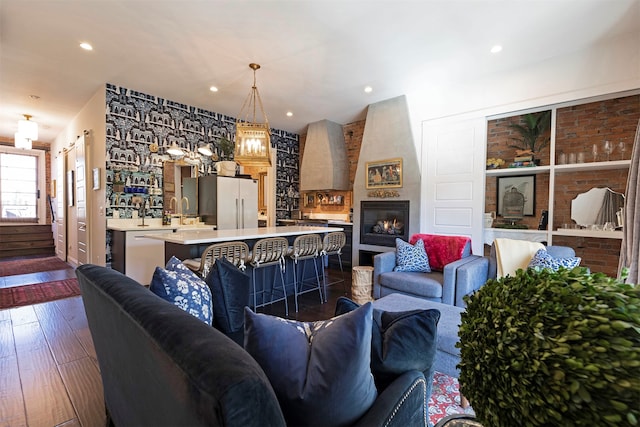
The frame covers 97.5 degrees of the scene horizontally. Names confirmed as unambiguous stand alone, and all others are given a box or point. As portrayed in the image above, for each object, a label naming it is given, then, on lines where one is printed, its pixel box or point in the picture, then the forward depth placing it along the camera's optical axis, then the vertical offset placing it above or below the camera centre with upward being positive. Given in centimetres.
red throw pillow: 332 -50
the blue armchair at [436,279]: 279 -78
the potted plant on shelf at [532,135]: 422 +113
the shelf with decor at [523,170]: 386 +53
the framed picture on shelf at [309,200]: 709 +14
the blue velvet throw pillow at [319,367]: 75 -45
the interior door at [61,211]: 647 -18
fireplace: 490 -28
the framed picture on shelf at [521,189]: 439 +31
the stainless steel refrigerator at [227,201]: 496 +7
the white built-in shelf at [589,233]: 331 -31
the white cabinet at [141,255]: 403 -76
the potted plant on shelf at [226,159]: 529 +93
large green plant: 47 -27
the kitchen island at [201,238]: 281 -35
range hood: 615 +106
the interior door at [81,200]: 497 +7
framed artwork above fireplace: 494 +60
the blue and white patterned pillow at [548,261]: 231 -45
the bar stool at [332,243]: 382 -52
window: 760 +47
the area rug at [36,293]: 357 -126
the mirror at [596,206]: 369 +3
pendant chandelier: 337 +75
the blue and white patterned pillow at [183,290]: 139 -44
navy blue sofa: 48 -35
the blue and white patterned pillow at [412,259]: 332 -62
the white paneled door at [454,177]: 418 +47
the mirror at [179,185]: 497 +35
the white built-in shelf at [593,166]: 334 +53
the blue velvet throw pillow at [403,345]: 97 -49
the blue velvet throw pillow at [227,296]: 179 -59
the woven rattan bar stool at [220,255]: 264 -50
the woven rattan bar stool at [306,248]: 344 -53
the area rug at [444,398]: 170 -125
